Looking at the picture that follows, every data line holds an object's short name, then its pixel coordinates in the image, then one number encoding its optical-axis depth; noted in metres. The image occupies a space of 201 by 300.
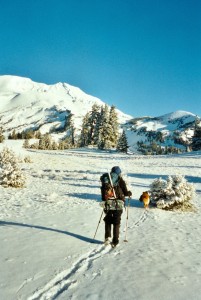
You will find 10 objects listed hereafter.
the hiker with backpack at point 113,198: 9.32
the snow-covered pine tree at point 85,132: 93.47
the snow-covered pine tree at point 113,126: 78.75
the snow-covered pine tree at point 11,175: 21.81
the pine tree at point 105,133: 74.88
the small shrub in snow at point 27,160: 39.44
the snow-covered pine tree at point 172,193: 16.47
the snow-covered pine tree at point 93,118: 87.56
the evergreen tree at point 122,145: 70.94
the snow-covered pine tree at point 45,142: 97.72
